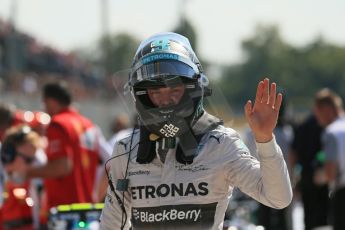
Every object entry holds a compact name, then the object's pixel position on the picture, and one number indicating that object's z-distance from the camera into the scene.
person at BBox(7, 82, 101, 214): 14.71
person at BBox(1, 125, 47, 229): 14.49
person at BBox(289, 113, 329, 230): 21.80
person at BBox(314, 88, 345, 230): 17.41
